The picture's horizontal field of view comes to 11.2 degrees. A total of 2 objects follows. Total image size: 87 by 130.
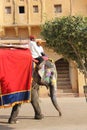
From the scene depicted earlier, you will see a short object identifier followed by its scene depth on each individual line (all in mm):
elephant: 10227
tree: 10094
